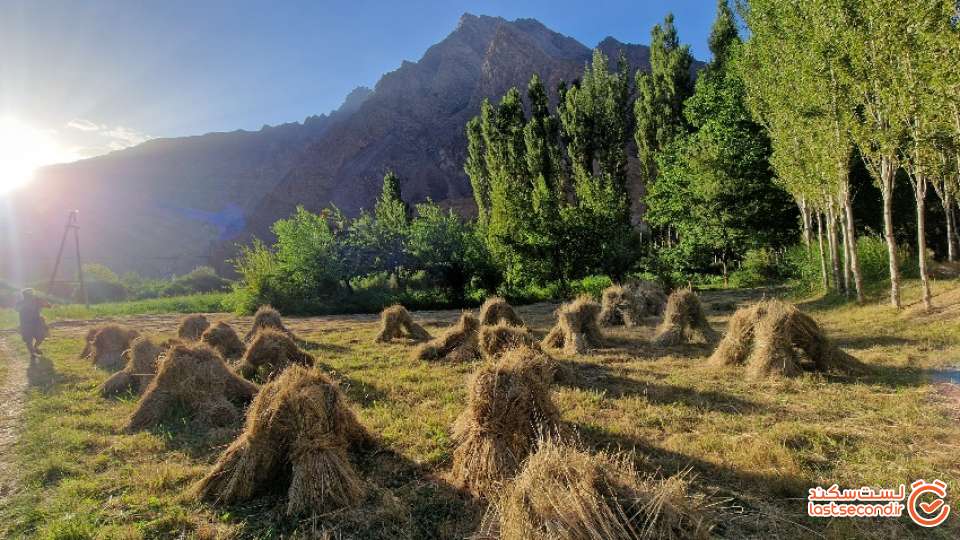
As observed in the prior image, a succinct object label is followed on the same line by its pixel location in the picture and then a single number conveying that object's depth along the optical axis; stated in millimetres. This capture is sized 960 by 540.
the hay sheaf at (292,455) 4676
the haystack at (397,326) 15023
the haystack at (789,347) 8070
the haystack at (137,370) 9633
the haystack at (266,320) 14992
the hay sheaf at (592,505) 2906
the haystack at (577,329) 11641
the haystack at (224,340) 12469
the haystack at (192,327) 15336
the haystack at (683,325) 11789
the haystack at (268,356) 10312
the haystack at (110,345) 12742
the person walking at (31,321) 13875
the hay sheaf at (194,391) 7402
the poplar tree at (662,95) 32438
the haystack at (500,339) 10164
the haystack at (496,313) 13703
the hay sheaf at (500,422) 4742
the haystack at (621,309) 15517
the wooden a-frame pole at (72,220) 37738
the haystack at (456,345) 11172
